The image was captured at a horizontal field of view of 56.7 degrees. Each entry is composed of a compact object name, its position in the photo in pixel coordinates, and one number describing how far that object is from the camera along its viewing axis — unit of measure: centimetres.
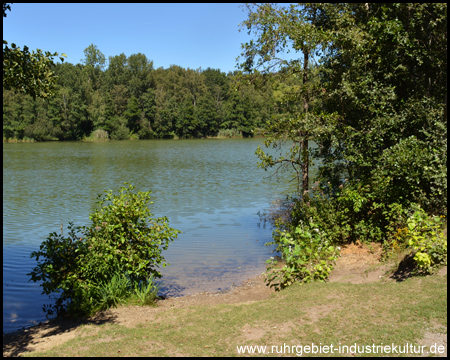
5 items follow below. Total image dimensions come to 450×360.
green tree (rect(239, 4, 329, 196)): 1191
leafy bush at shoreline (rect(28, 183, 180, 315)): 815
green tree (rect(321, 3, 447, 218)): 1019
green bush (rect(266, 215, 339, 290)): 858
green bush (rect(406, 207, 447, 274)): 735
